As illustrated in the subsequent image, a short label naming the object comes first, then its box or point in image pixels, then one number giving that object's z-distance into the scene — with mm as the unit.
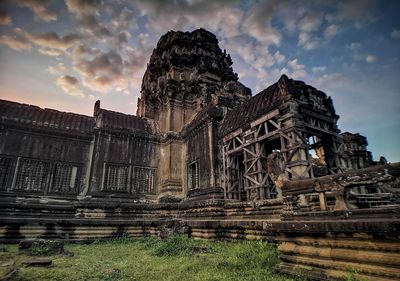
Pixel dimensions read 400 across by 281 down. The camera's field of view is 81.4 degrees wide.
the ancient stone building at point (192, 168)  4086
